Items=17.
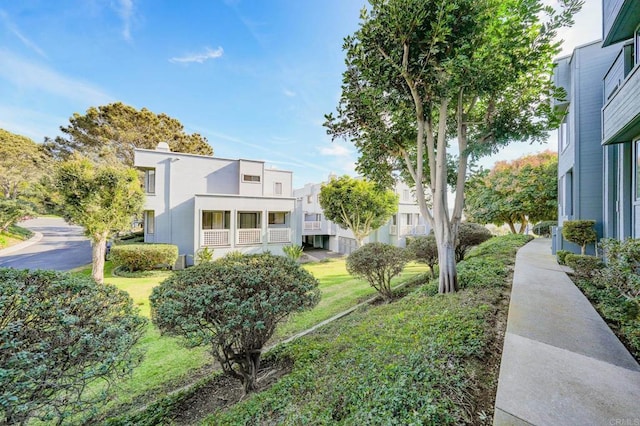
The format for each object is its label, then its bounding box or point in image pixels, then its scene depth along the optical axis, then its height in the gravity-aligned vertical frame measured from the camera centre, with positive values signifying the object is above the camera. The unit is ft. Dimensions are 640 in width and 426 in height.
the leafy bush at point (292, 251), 46.85 -7.22
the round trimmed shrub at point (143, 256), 37.01 -6.74
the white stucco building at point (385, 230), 68.13 -4.33
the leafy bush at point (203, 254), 38.78 -6.81
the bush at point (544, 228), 61.96 -2.86
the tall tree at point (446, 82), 14.57 +9.31
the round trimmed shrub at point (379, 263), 23.47 -4.73
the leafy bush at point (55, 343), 5.58 -3.60
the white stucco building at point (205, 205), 43.91 +1.63
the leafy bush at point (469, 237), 36.88 -3.33
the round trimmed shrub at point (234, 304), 9.68 -3.90
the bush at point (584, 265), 20.01 -3.98
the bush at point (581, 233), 22.84 -1.41
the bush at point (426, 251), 28.32 -4.13
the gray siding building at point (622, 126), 14.56 +6.01
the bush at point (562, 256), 24.38 -3.99
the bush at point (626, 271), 10.75 -2.55
